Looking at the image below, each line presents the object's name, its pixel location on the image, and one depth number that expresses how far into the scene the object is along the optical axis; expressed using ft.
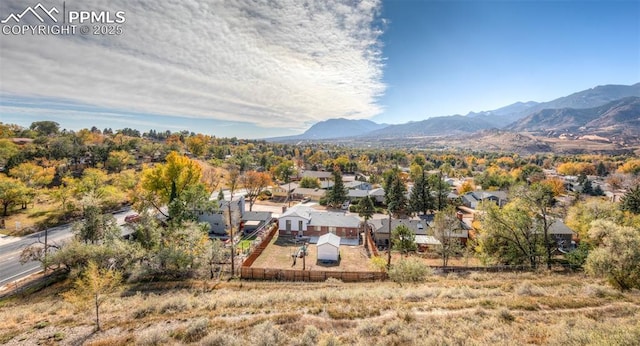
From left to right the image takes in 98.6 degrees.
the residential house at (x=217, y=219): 127.44
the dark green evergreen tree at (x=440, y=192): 165.17
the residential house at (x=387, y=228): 119.68
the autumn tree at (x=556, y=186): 197.47
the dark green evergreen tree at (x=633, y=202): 124.36
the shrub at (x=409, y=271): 70.13
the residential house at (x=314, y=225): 124.77
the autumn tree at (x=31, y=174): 159.43
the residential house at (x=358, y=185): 226.07
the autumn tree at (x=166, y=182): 130.21
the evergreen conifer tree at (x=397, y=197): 160.83
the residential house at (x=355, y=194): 193.11
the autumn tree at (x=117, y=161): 218.05
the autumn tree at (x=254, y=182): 185.06
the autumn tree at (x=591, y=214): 90.12
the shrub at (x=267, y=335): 36.57
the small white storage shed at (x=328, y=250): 96.73
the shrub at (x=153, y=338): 39.42
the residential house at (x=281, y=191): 219.41
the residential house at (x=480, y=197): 187.95
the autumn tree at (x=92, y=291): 48.60
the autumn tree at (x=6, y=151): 192.24
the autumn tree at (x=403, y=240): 102.89
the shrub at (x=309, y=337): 36.32
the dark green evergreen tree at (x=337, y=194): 178.45
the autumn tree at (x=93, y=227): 84.94
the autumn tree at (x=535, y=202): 80.18
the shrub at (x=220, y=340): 36.76
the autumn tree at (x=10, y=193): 126.93
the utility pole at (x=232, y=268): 81.18
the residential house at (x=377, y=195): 197.89
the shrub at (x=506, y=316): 42.47
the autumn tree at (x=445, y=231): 91.50
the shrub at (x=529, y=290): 55.57
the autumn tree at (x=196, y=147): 344.69
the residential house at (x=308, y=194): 214.07
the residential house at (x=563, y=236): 115.34
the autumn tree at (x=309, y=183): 232.73
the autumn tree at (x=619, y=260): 53.83
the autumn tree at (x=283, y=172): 262.26
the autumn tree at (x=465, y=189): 215.67
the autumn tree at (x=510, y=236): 83.41
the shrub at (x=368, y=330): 39.50
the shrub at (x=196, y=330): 40.19
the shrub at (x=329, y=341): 34.86
